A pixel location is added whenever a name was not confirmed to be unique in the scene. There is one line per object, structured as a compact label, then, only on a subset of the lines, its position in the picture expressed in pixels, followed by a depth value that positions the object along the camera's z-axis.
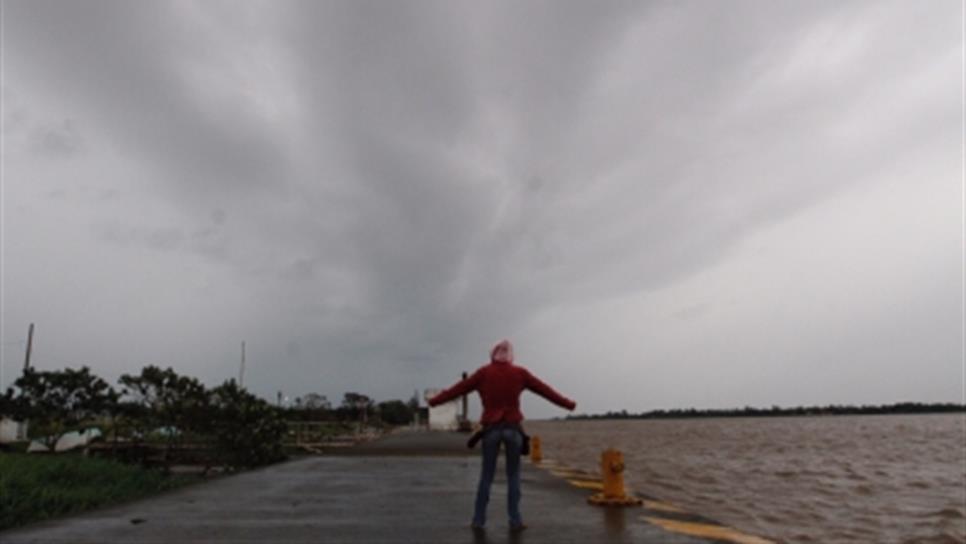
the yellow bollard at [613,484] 8.98
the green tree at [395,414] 105.06
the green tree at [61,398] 31.42
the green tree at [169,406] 23.55
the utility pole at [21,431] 45.97
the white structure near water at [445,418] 63.16
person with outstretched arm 7.02
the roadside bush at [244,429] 22.22
